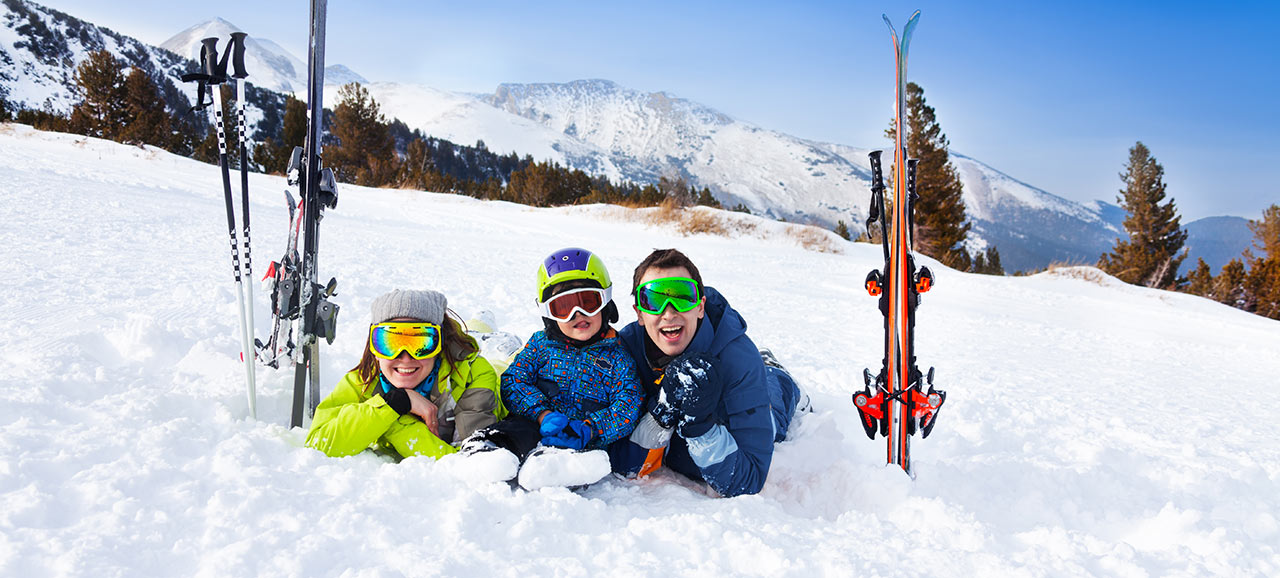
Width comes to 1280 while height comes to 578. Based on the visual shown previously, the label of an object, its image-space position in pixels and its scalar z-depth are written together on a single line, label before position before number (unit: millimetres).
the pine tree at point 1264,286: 24594
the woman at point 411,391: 2525
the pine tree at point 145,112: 31828
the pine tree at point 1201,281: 29481
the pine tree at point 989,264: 32756
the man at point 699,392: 2432
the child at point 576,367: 2775
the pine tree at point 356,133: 35562
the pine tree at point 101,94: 32688
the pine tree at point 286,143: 33156
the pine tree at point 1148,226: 37094
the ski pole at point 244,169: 2695
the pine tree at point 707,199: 31122
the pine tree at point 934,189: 30312
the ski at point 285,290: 2838
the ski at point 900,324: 2734
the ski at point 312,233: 2842
